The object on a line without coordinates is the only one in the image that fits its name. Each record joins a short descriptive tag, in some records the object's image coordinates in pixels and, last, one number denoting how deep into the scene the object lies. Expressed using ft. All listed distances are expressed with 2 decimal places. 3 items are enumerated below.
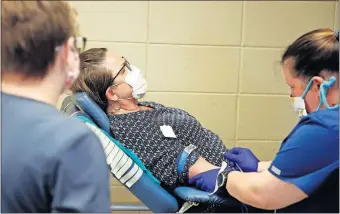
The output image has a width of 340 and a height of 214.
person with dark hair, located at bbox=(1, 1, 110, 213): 2.96
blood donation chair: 6.02
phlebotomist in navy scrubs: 4.18
